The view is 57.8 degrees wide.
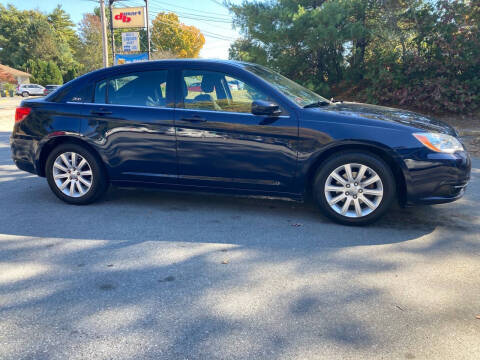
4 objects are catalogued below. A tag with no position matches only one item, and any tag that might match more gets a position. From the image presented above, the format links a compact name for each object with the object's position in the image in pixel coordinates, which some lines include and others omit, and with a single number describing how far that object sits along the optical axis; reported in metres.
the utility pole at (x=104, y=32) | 22.67
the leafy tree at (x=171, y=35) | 74.06
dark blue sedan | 4.23
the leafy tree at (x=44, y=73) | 54.94
